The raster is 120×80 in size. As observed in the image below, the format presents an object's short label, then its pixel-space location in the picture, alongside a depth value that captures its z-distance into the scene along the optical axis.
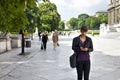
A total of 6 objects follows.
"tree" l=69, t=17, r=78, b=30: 196.75
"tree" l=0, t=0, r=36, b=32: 10.05
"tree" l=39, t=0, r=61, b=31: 74.75
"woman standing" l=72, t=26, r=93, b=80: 8.05
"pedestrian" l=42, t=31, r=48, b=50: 26.05
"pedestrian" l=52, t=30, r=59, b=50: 26.46
